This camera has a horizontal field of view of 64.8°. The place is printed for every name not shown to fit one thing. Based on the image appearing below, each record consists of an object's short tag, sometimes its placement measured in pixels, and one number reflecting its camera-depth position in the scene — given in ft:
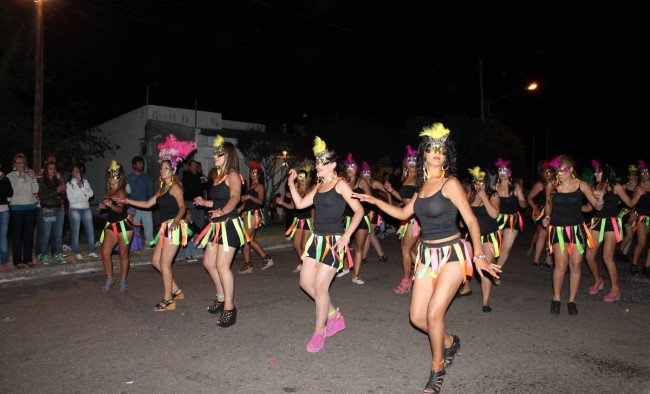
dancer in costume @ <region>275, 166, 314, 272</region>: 28.17
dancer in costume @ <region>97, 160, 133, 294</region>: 23.45
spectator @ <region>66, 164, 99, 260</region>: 31.96
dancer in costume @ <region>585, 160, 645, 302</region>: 23.18
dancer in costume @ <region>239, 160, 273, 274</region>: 29.30
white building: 78.74
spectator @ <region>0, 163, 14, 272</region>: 28.48
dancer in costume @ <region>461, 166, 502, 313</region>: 21.04
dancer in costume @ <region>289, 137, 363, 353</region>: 16.61
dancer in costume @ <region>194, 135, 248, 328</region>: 19.15
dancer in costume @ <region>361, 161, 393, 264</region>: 31.75
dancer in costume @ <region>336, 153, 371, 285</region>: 27.22
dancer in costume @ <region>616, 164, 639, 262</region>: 29.99
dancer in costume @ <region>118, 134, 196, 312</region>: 20.72
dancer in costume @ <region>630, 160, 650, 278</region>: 28.48
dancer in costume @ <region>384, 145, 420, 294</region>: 24.64
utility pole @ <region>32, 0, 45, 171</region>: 36.83
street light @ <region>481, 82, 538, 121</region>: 84.68
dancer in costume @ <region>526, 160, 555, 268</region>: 29.04
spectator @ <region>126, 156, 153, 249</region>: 36.99
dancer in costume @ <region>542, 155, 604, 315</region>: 20.26
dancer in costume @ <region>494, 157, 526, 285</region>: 26.18
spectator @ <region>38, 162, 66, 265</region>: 31.35
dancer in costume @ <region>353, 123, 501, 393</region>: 13.64
